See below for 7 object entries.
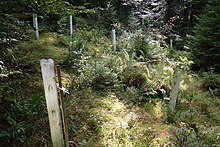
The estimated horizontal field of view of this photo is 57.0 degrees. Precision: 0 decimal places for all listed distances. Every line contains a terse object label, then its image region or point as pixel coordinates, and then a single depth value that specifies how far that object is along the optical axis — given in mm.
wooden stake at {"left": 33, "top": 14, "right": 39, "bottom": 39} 5674
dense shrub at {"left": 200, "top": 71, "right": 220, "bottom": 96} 5324
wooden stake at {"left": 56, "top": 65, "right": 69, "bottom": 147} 1712
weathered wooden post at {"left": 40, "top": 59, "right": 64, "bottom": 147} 1795
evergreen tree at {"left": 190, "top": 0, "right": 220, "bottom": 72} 6105
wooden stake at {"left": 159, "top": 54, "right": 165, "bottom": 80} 4772
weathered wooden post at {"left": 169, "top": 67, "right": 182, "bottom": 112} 3793
